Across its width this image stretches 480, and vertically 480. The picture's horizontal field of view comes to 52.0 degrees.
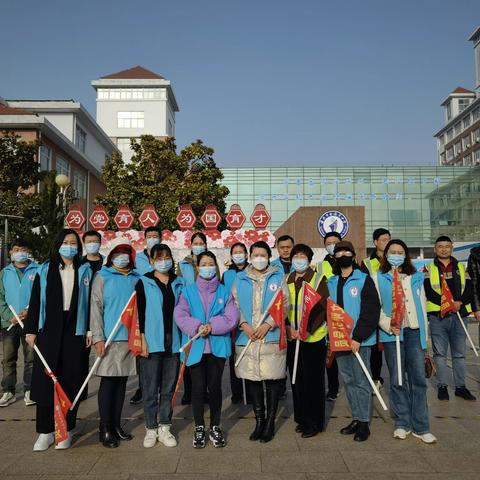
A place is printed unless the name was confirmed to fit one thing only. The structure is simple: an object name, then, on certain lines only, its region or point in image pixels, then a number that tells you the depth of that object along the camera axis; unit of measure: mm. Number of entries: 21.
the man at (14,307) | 5895
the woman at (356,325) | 4352
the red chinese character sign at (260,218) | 14945
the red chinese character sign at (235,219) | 15281
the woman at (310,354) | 4547
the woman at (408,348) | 4391
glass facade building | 47000
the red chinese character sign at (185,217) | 15141
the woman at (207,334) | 4238
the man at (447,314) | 6043
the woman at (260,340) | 4332
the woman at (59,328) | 4305
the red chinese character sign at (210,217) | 15055
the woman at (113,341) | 4312
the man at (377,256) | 6059
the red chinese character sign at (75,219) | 15609
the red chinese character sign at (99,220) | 15553
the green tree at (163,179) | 22766
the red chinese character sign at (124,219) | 15312
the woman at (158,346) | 4312
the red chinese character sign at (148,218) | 15047
